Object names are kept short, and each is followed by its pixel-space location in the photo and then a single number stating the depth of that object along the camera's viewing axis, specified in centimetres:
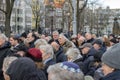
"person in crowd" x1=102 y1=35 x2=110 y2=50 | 657
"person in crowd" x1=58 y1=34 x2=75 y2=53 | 581
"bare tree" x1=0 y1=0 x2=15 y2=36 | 1109
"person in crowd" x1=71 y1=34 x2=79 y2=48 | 788
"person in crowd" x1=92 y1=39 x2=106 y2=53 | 566
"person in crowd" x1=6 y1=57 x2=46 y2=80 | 238
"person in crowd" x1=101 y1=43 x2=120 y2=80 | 197
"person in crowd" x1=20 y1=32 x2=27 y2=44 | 700
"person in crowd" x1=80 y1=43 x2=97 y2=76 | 424
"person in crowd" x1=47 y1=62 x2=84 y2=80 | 182
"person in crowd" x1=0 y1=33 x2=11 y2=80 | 411
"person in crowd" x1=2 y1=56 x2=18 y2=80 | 289
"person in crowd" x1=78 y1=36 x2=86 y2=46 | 714
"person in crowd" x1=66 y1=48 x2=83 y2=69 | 423
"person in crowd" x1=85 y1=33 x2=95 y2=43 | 747
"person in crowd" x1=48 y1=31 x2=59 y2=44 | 697
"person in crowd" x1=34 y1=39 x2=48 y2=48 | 476
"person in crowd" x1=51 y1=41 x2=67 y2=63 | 490
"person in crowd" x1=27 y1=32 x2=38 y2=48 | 628
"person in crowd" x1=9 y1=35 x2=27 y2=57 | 415
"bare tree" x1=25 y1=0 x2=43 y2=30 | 2984
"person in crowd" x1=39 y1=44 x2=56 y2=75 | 393
